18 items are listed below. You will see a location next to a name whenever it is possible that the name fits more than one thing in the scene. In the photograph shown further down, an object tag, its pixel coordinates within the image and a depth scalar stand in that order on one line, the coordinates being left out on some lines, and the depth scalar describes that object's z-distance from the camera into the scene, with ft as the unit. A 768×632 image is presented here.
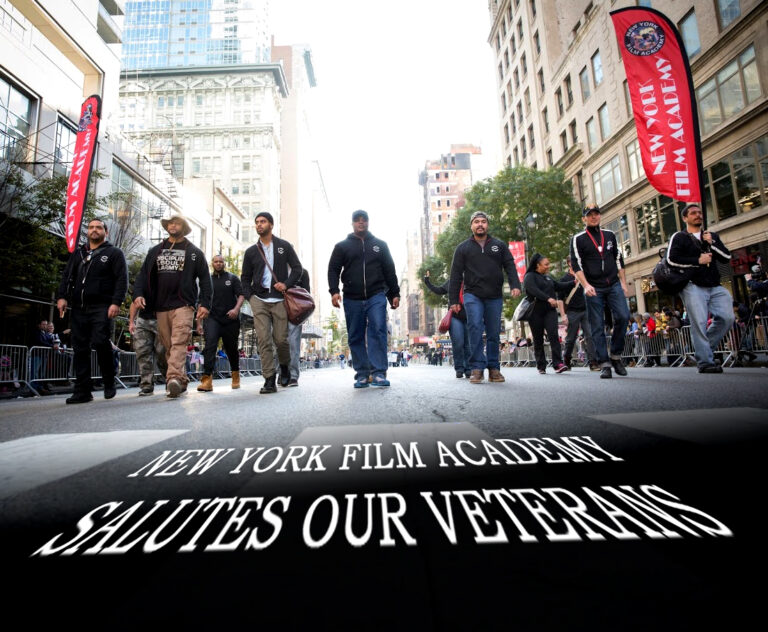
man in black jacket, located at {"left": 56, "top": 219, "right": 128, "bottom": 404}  19.30
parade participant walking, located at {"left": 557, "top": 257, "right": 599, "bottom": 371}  28.40
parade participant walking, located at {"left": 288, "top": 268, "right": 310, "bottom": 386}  26.18
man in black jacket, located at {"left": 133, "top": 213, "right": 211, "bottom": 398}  19.20
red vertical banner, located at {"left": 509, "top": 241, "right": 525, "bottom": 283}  78.07
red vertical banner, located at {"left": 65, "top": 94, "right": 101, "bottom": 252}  38.40
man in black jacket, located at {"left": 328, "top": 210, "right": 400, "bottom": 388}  20.02
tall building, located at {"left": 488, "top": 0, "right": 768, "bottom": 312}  55.16
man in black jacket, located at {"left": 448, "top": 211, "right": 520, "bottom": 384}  20.72
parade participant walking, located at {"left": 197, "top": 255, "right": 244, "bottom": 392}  23.89
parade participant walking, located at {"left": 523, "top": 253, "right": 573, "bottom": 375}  28.96
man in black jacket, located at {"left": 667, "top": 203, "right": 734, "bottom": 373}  19.25
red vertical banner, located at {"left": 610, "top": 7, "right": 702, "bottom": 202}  23.03
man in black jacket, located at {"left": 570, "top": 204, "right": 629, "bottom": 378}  22.07
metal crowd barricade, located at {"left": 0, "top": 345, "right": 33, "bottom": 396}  28.09
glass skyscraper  281.74
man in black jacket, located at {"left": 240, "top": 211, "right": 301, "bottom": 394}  21.09
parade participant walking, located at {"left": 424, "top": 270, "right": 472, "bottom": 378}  28.55
